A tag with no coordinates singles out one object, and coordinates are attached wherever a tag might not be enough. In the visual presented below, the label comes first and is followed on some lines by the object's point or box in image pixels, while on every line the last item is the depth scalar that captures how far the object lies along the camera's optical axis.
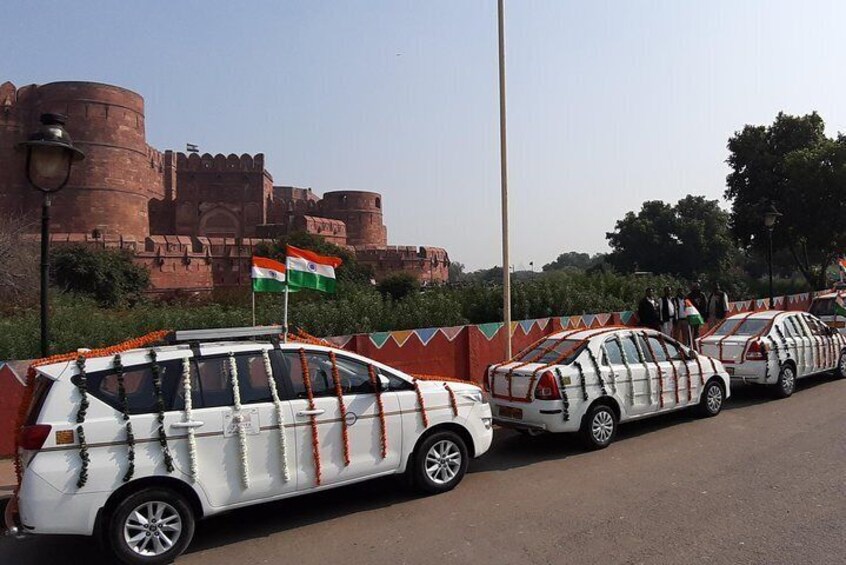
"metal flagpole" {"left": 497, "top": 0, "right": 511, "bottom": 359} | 10.83
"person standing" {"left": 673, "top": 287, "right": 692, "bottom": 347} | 14.63
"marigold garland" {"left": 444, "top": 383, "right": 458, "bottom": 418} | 6.34
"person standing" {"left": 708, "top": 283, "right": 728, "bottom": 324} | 15.97
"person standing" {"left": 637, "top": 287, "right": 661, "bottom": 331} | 13.80
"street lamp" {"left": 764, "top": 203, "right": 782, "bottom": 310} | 19.28
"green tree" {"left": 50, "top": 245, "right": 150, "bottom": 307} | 38.28
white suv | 4.49
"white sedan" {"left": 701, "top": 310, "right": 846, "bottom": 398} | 10.56
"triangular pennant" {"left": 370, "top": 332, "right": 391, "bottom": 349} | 10.57
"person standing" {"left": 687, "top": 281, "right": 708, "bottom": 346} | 15.58
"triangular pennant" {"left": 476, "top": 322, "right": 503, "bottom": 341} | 12.38
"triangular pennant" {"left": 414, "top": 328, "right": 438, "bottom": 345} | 11.27
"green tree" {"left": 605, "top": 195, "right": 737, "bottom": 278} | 65.94
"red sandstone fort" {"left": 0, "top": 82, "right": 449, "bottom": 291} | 49.03
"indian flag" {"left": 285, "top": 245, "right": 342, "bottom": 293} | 8.10
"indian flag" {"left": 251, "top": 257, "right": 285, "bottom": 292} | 8.41
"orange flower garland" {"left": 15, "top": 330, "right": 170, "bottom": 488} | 4.74
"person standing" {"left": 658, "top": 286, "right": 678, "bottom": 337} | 14.29
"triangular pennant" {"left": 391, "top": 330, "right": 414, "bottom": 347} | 10.91
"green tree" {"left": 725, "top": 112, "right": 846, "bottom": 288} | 26.38
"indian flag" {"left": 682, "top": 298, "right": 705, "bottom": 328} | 14.14
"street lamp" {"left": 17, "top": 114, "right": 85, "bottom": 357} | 6.42
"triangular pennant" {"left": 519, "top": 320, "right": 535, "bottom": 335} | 13.32
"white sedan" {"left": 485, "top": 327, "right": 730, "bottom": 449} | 7.49
